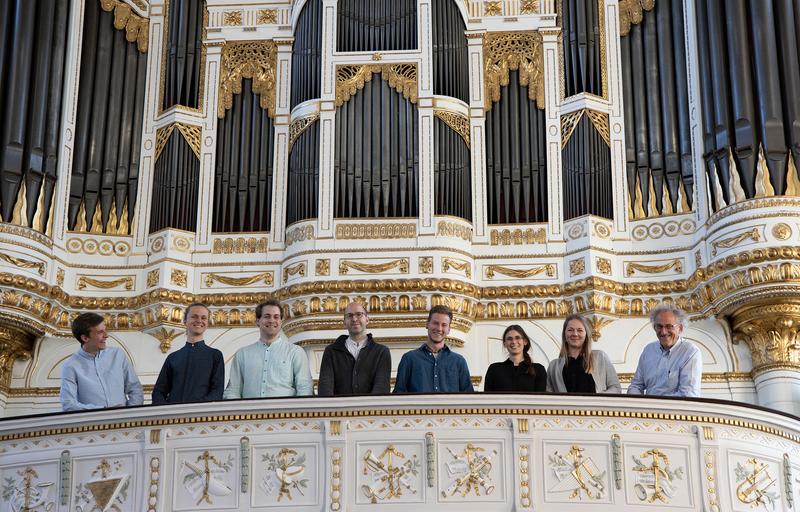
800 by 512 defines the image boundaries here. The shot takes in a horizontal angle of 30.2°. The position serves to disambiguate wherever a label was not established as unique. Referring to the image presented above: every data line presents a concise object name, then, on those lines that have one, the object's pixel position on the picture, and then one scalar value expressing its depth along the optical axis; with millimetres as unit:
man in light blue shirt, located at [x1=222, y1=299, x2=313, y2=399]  10711
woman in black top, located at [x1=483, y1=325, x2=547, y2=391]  10516
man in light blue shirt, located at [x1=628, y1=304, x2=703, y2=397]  10352
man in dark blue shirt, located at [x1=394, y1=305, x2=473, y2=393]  10641
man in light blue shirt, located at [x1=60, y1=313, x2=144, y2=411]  10803
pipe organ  14094
